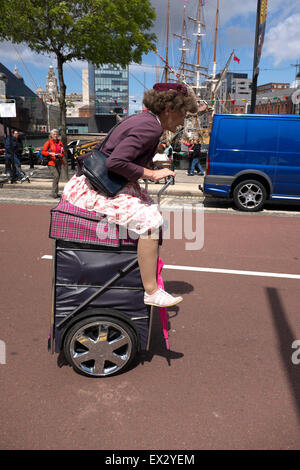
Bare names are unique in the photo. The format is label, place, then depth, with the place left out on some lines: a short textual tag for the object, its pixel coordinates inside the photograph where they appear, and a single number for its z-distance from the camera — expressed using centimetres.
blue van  877
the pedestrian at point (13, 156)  1355
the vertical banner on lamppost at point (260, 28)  1333
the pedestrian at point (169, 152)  1670
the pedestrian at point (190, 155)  1793
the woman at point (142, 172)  246
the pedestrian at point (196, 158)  1691
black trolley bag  259
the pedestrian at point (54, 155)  1030
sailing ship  7174
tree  1256
